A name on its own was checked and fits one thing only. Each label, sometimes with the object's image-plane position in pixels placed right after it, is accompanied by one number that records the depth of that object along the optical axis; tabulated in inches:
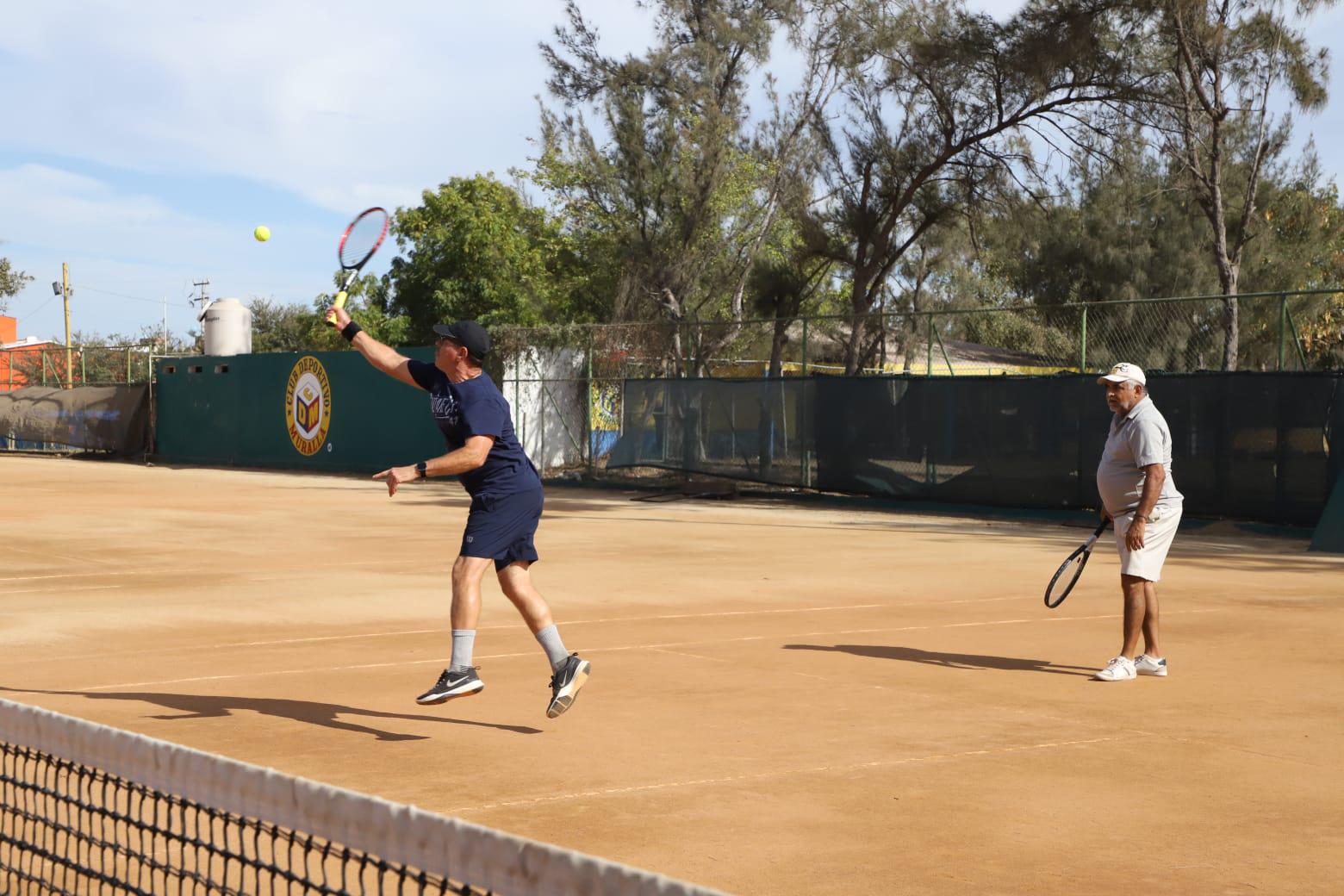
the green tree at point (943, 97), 905.5
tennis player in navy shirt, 261.0
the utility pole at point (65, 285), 2913.4
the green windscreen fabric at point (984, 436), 689.6
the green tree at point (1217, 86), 835.4
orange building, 1733.5
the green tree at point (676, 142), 1099.9
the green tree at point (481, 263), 1957.4
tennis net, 103.3
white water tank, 1524.4
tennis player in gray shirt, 311.6
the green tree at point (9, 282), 2696.9
